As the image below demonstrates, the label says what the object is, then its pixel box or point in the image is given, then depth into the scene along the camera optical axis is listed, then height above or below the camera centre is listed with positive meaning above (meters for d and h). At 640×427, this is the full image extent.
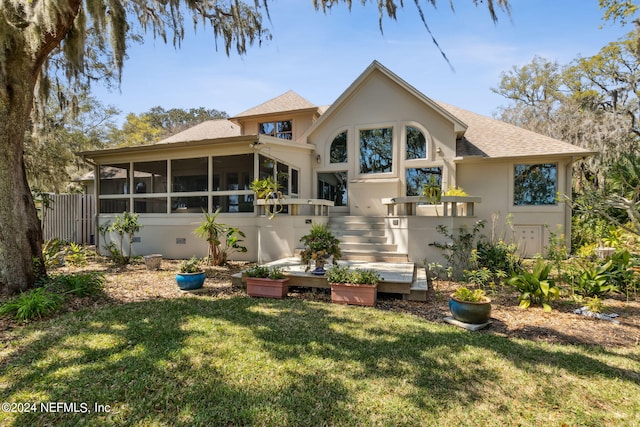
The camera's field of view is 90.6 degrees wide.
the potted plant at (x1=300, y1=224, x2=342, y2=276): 6.04 -0.71
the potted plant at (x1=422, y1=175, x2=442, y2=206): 7.39 +0.44
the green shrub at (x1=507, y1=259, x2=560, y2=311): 5.28 -1.28
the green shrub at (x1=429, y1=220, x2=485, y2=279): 7.04 -0.82
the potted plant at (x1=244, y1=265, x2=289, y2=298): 5.84 -1.34
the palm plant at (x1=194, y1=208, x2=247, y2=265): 8.34 -0.73
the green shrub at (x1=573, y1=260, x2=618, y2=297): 5.75 -1.29
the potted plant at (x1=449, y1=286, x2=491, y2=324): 4.46 -1.36
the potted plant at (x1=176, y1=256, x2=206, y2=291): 6.08 -1.28
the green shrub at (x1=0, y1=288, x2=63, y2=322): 4.36 -1.37
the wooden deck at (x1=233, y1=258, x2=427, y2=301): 5.72 -1.29
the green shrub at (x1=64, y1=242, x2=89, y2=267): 8.53 -1.31
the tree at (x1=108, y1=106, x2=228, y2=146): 31.02 +9.75
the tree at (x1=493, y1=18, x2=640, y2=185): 14.95 +5.75
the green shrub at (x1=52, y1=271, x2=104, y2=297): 5.34 -1.29
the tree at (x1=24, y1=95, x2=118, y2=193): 14.41 +2.88
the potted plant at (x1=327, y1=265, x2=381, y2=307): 5.41 -1.31
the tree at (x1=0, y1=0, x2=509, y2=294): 5.00 +2.50
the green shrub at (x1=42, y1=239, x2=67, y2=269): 7.69 -1.19
